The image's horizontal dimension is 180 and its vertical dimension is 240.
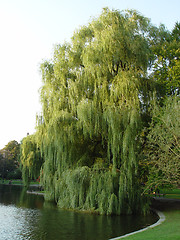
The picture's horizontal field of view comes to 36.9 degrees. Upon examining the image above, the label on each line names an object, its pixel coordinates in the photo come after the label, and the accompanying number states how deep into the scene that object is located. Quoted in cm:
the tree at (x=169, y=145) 1274
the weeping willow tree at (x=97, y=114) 1530
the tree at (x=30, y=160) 2645
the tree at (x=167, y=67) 1712
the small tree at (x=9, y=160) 6004
